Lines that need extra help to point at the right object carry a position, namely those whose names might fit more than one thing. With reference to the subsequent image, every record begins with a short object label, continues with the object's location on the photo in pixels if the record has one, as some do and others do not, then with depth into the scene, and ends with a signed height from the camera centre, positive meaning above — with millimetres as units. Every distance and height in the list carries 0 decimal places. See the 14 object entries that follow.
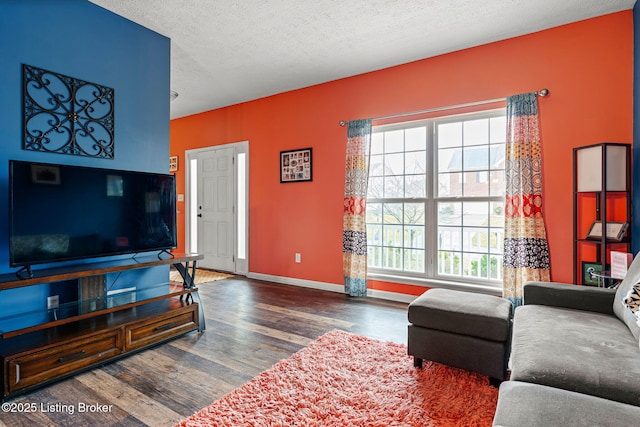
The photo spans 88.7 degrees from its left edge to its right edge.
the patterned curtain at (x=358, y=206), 3834 +63
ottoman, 1849 -718
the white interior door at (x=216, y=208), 5191 +55
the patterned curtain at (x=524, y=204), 2939 +66
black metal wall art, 2268 +722
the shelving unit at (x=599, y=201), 2461 +87
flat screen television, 1990 -5
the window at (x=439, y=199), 3285 +138
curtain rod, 2938 +1076
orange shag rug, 1612 -1020
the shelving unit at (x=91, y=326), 1827 -772
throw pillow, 1606 -448
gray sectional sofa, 944 -594
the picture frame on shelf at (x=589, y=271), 2622 -487
